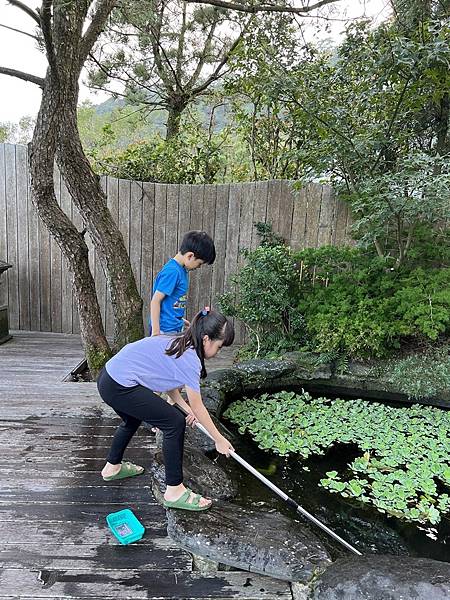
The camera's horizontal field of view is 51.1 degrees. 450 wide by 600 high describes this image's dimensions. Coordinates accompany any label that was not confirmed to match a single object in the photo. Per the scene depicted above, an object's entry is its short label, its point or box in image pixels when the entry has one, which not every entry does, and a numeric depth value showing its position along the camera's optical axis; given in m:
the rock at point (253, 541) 1.56
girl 1.76
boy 2.38
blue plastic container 1.70
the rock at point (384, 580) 1.36
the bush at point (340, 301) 3.54
